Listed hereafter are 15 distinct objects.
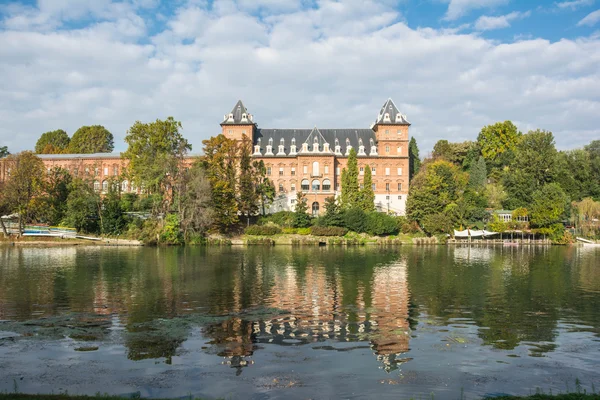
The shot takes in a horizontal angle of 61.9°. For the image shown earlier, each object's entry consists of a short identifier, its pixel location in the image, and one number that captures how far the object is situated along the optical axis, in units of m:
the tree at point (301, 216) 63.75
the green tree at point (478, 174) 79.94
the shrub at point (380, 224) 62.47
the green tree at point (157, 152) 57.88
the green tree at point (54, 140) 101.25
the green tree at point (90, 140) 97.81
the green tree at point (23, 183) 57.00
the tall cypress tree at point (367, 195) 66.94
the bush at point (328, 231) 61.41
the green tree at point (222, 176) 59.75
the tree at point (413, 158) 88.00
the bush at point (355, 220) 62.56
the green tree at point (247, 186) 63.31
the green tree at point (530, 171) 69.56
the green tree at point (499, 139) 89.88
